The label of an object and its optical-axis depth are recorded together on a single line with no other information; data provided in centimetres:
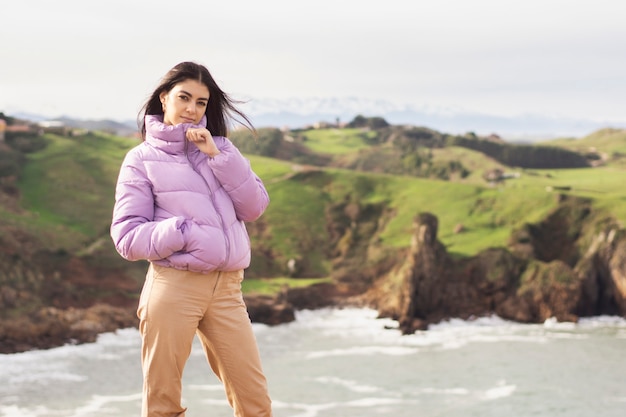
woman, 784
